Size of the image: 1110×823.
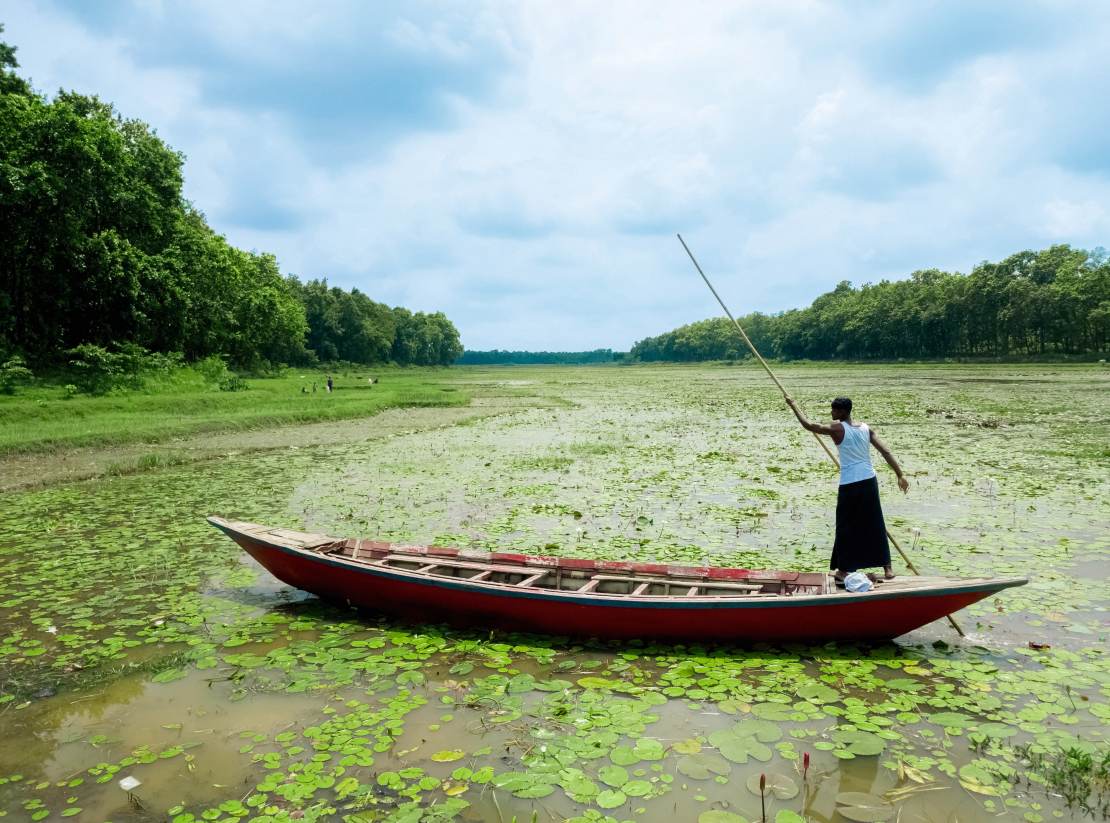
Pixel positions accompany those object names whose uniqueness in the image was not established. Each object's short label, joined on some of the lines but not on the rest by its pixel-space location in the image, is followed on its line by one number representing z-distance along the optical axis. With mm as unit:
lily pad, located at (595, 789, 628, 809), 4129
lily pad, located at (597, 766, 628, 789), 4344
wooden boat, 5727
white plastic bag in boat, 5867
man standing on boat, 6199
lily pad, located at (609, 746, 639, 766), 4562
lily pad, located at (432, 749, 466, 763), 4625
